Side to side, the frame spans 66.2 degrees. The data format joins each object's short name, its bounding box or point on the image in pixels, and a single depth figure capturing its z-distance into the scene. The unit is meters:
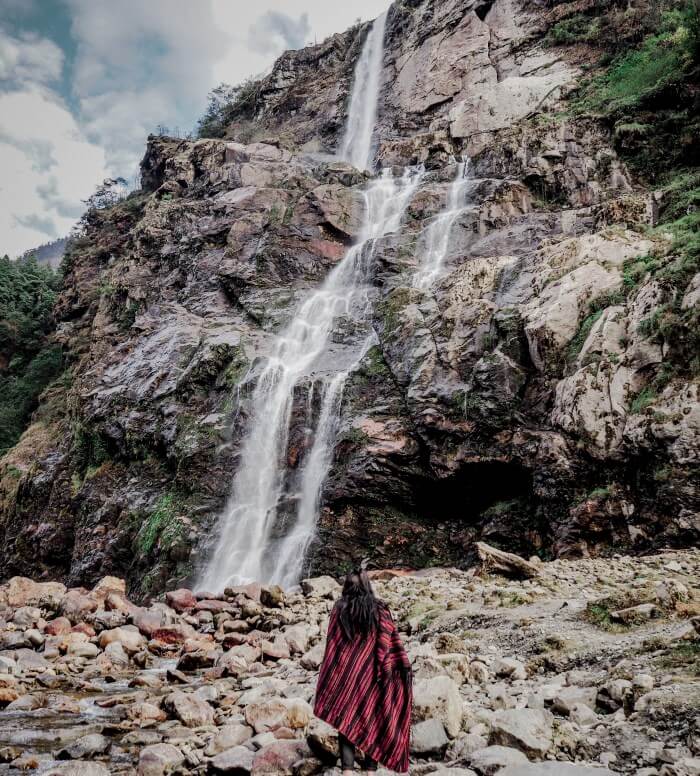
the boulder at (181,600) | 12.08
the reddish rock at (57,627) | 10.24
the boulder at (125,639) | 9.54
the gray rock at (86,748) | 5.28
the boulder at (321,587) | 11.97
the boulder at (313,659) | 7.50
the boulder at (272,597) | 11.41
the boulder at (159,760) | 4.66
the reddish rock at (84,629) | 10.36
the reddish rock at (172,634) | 10.03
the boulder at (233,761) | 4.35
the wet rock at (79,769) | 4.51
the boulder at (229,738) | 4.93
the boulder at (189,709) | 5.95
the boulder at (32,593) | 12.34
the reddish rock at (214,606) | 11.59
